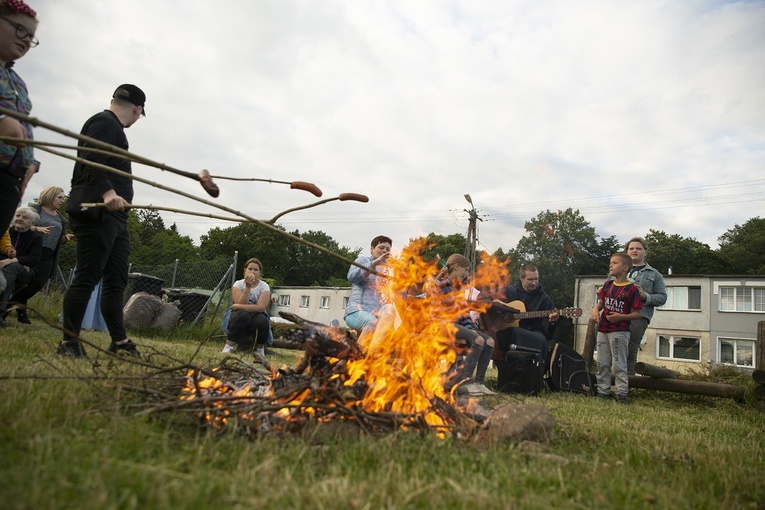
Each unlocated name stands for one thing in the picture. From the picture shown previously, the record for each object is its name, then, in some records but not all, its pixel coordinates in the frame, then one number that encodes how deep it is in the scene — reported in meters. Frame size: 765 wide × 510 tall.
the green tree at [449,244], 53.83
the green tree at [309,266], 72.07
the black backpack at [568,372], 7.55
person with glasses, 2.93
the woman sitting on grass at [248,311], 8.46
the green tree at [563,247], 54.84
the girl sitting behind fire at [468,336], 6.58
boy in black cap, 4.15
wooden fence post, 6.05
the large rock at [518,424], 2.84
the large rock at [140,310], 9.50
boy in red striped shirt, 6.78
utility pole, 32.22
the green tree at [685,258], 56.09
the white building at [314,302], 47.12
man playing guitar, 7.91
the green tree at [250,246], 64.38
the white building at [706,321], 30.34
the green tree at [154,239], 45.71
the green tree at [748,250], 53.78
